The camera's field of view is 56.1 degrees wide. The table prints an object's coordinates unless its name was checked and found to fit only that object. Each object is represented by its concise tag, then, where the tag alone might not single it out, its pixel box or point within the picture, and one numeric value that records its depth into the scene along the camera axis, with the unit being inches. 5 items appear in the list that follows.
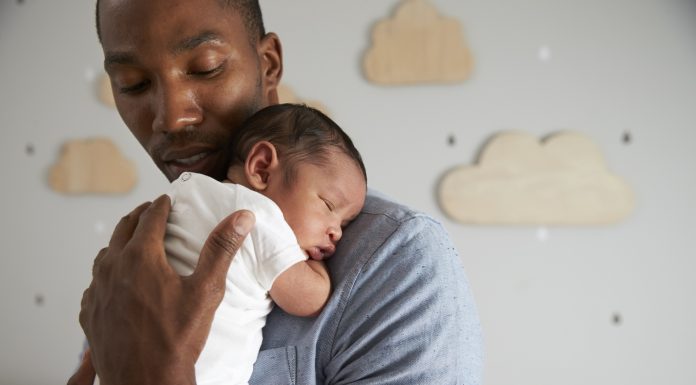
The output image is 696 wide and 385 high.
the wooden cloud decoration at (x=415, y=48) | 84.7
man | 26.7
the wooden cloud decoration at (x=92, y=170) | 94.0
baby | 28.5
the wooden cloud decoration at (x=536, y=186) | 82.0
